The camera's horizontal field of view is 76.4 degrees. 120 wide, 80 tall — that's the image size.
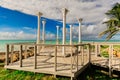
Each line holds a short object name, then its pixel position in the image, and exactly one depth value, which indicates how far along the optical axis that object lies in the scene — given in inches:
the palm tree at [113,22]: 330.4
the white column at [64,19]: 207.1
